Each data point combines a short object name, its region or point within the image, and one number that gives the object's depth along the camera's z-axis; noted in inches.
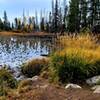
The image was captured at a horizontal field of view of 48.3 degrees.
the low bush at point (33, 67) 181.7
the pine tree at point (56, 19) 904.1
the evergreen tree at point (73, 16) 728.4
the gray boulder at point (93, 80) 122.0
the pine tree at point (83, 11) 748.3
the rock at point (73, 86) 115.2
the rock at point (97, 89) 106.1
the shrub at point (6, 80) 124.4
